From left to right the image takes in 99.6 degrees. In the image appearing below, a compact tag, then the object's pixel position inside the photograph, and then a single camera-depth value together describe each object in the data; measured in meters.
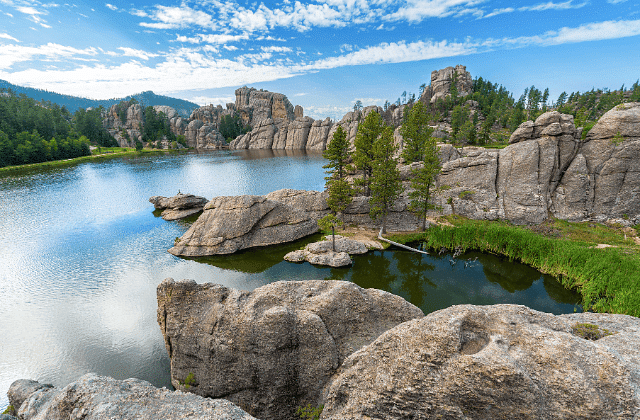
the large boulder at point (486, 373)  5.91
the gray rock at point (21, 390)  11.62
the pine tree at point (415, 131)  49.88
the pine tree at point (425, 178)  37.19
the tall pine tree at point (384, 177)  37.00
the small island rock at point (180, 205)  49.06
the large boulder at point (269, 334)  11.87
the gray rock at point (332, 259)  31.41
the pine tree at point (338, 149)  45.81
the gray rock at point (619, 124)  38.28
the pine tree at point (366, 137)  44.50
